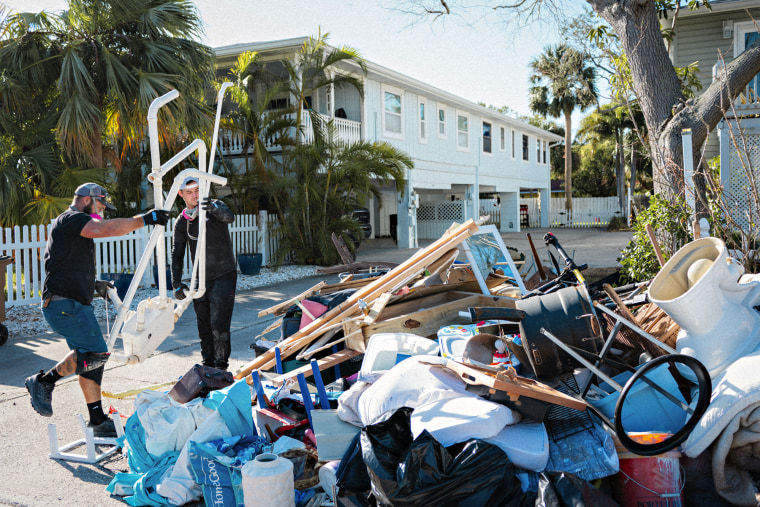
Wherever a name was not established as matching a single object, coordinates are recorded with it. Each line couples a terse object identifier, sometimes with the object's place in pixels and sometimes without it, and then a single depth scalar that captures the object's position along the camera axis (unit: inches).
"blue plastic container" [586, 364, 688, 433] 129.6
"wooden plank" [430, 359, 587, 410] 120.9
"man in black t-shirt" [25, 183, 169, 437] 160.6
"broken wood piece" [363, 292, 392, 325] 185.6
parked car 779.0
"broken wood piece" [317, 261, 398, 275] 332.2
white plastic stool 153.9
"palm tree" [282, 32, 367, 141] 573.9
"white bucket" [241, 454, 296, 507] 115.6
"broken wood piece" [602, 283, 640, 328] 162.4
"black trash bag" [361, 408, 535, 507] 107.3
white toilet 135.6
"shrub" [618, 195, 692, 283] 273.4
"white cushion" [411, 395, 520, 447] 114.3
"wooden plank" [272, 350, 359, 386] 169.7
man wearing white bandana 213.2
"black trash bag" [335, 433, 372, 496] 118.9
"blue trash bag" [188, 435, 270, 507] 124.2
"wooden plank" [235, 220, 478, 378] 190.7
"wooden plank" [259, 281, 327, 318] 236.8
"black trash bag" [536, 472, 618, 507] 104.6
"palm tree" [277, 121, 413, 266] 535.8
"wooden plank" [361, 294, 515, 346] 189.5
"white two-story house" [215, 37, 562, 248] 693.3
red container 114.6
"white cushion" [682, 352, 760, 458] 113.3
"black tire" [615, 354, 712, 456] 112.1
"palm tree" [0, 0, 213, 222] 401.7
